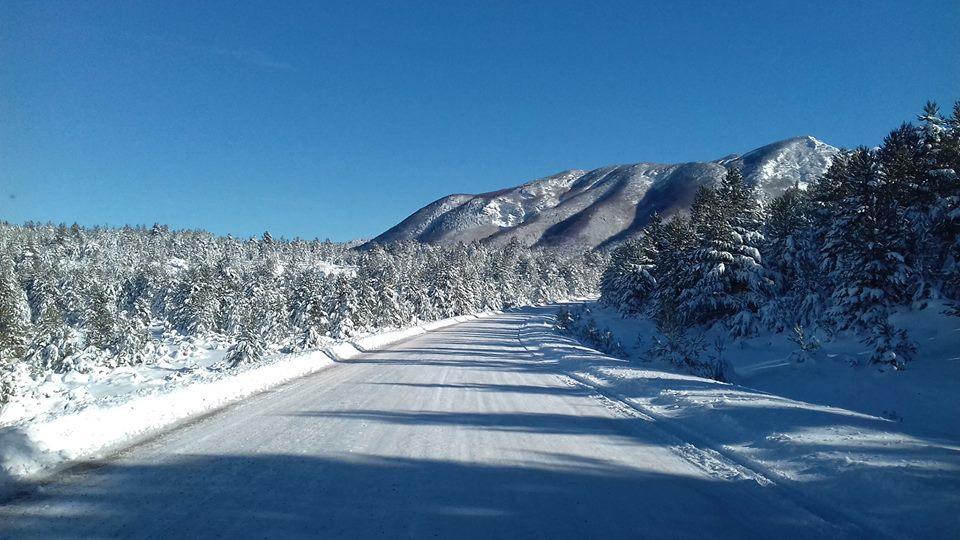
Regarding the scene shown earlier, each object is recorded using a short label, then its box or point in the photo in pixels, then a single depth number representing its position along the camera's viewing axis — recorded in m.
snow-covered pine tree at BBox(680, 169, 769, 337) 29.95
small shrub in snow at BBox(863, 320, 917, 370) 15.62
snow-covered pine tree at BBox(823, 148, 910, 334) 20.02
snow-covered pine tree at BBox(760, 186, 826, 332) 27.72
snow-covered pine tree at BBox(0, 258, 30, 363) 22.64
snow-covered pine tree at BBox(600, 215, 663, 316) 51.34
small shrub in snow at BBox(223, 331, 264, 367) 26.73
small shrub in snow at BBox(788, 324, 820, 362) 17.70
